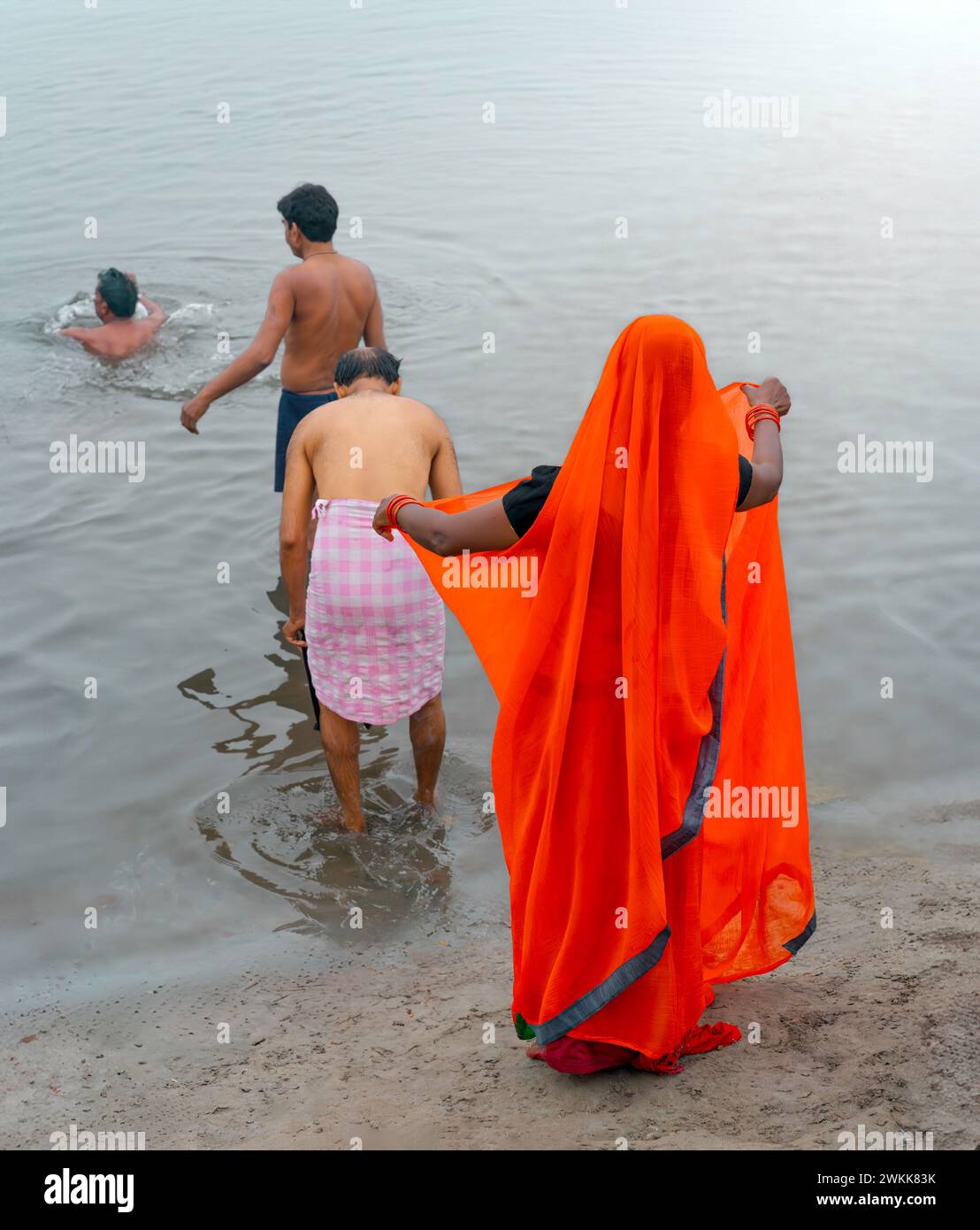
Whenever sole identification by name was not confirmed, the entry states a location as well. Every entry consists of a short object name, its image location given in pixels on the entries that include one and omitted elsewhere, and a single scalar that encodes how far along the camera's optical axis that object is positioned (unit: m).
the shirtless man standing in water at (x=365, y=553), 4.14
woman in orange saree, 2.89
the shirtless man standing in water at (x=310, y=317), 5.66
